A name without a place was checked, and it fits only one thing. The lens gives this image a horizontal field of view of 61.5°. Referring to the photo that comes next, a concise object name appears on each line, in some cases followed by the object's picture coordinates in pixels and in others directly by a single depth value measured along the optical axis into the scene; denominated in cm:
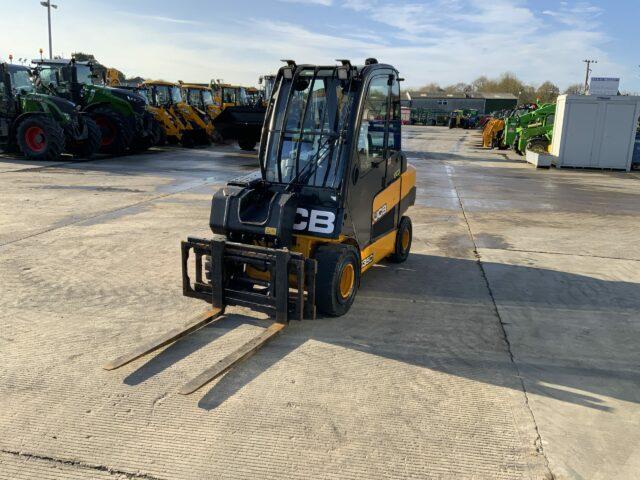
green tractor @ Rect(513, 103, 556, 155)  2052
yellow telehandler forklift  448
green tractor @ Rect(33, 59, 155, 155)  1730
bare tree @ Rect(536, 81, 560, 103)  8417
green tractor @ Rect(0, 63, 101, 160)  1530
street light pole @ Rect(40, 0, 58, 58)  3913
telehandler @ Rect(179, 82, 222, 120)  2438
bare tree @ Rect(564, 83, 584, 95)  7710
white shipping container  1753
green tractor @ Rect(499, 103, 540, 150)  2282
